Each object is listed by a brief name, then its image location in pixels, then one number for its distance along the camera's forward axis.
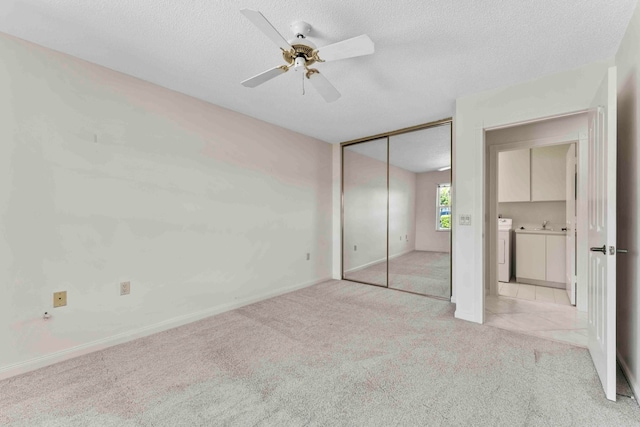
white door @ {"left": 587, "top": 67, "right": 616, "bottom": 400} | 1.65
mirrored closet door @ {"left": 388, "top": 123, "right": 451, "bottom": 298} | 4.02
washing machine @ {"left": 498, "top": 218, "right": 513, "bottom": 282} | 4.41
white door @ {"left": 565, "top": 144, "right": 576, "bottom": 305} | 3.41
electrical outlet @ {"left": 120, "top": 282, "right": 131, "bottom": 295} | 2.52
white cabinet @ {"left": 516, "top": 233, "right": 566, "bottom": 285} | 4.08
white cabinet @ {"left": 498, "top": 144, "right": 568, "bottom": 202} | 4.23
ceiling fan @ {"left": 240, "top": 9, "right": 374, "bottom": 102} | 1.62
